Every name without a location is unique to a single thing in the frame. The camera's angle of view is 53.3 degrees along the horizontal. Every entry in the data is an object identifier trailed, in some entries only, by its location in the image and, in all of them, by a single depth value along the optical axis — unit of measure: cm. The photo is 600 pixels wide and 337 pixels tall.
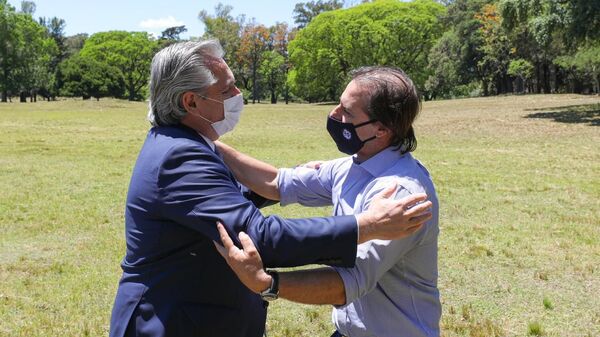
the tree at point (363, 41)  6525
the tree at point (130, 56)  8112
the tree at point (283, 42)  8256
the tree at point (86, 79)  7300
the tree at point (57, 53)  7612
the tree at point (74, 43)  10544
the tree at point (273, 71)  7938
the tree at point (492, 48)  5428
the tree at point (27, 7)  9519
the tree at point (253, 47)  7688
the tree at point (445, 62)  5934
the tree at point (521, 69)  5372
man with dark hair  210
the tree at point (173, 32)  9569
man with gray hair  193
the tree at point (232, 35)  7638
